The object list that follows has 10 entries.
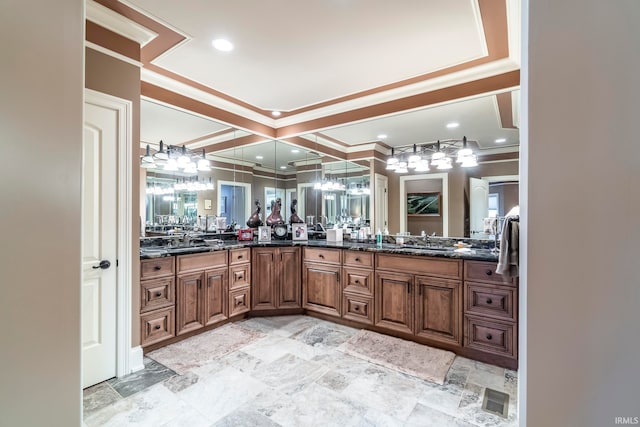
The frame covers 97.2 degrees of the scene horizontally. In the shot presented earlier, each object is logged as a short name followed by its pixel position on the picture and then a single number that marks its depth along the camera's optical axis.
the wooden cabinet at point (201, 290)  2.77
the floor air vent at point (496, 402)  1.86
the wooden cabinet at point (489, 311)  2.31
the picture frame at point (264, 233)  4.02
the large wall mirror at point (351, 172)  3.01
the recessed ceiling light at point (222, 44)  2.39
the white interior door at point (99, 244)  2.05
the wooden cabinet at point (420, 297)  2.57
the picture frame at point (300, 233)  4.04
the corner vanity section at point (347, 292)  2.43
